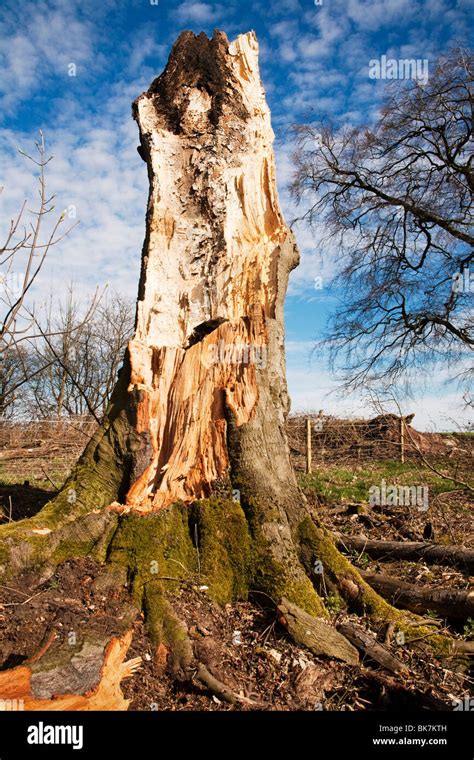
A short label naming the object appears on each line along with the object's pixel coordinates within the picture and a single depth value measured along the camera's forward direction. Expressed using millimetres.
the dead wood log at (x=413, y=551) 4777
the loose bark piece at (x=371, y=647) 3080
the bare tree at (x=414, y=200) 14695
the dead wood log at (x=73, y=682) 2469
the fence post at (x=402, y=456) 14073
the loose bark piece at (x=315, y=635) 3111
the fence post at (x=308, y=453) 12398
